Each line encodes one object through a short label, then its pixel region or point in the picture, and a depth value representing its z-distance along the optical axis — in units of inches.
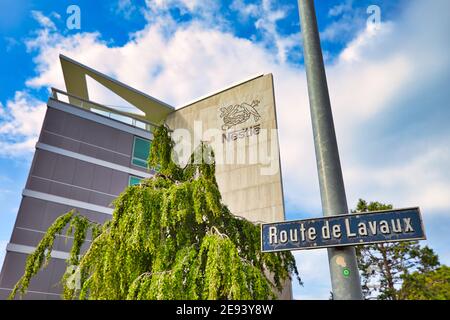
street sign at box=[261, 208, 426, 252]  101.1
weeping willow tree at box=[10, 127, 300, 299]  226.2
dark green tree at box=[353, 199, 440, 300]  943.0
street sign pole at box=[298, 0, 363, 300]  102.4
